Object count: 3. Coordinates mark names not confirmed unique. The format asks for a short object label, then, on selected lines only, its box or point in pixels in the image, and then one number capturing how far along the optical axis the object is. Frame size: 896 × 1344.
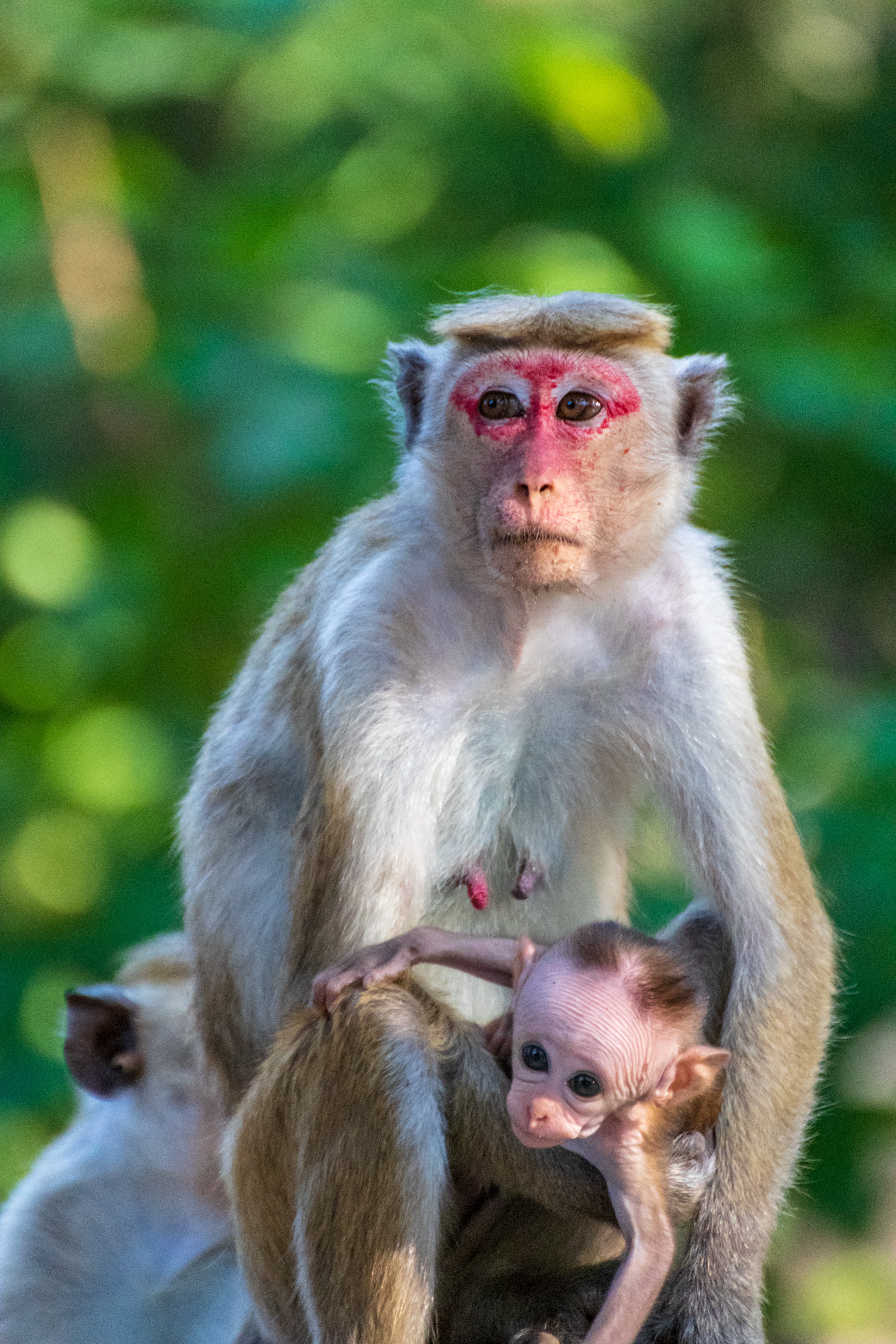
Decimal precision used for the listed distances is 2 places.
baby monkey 5.63
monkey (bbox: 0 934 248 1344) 7.93
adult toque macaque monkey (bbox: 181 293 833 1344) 6.24
